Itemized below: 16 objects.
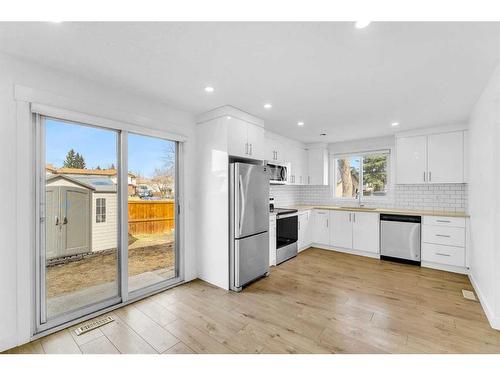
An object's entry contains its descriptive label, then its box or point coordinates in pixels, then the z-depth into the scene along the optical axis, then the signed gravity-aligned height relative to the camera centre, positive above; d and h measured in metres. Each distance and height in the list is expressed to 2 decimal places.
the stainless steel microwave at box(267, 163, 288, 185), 4.16 +0.25
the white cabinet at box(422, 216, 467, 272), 3.67 -0.90
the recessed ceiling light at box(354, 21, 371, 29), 1.51 +1.08
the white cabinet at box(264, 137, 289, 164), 4.42 +0.74
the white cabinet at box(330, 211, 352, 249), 4.75 -0.87
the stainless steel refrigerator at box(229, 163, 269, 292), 3.07 -0.49
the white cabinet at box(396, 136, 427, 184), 4.26 +0.51
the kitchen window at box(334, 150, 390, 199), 5.08 +0.29
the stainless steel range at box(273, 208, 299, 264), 4.07 -0.85
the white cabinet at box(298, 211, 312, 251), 4.79 -0.92
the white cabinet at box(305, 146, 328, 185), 5.46 +0.51
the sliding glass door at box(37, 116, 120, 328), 2.21 -0.34
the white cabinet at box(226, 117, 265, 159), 3.15 +0.72
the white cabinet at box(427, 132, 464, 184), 3.93 +0.51
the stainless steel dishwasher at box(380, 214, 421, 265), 4.04 -0.91
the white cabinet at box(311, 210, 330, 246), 5.04 -0.87
